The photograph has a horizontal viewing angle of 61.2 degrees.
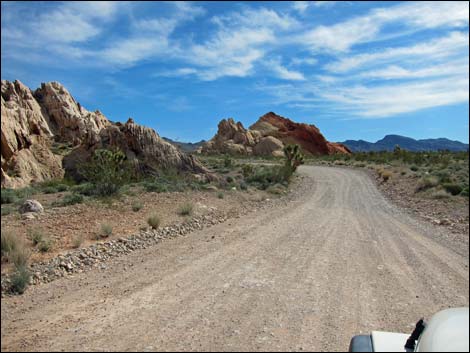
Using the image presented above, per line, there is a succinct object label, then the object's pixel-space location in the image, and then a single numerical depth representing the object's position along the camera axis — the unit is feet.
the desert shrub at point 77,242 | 24.38
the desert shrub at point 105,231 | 28.26
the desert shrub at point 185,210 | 39.37
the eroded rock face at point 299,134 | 310.24
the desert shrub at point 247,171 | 80.12
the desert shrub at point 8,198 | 35.70
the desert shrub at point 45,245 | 22.28
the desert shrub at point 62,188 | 50.11
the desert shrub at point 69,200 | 37.01
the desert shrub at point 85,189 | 43.37
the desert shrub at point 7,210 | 28.26
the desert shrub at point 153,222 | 32.73
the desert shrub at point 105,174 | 43.39
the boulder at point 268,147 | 257.96
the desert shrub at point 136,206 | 38.09
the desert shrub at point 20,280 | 12.62
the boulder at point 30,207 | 31.76
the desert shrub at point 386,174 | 57.72
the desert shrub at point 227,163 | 103.12
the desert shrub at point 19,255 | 11.48
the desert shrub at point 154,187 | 50.78
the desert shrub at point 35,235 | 22.58
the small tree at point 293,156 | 89.55
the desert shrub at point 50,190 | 48.39
